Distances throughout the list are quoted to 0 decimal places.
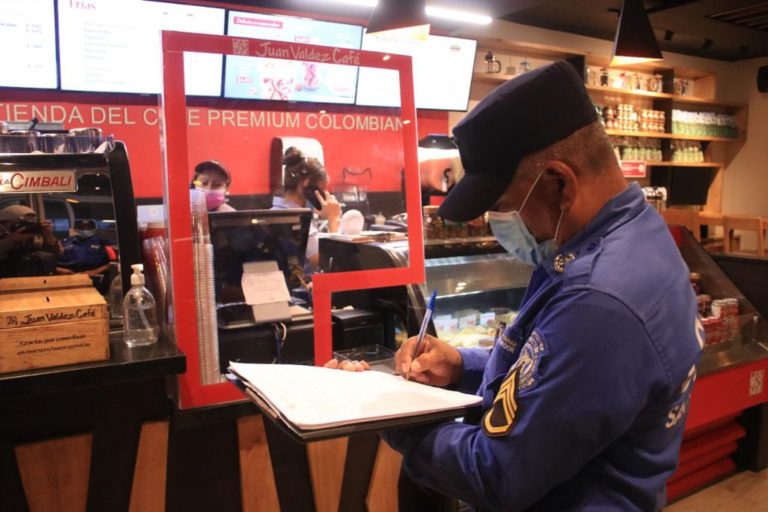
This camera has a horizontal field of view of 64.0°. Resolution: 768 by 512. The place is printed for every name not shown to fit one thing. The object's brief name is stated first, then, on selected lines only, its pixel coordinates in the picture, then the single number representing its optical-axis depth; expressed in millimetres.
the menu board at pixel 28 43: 4000
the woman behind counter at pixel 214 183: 1754
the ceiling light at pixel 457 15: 5332
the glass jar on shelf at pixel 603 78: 7328
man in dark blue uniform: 846
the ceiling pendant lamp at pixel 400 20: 3854
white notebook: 959
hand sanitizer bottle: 1607
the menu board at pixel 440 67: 5676
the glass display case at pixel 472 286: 2760
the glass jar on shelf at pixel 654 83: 7902
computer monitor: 1838
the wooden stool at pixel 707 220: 7012
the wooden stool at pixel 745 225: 6175
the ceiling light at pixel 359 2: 5074
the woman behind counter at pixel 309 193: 1962
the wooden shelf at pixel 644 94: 6383
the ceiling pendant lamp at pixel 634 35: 4480
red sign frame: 1647
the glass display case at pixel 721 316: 3217
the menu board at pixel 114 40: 4211
